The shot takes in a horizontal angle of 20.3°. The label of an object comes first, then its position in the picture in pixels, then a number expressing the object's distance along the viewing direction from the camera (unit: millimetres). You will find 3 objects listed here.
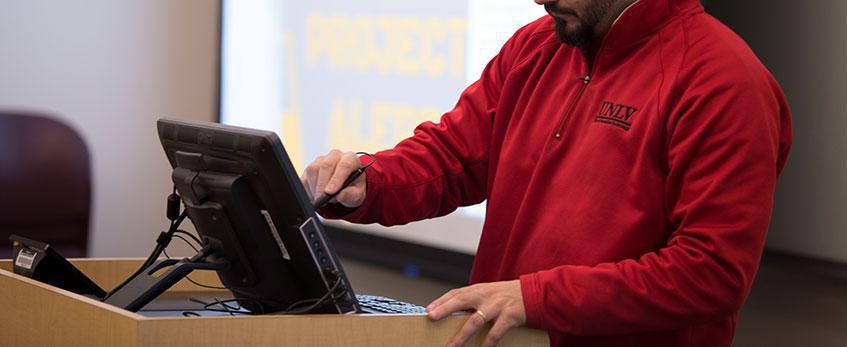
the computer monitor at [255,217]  3558
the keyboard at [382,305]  4020
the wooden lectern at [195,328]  3392
